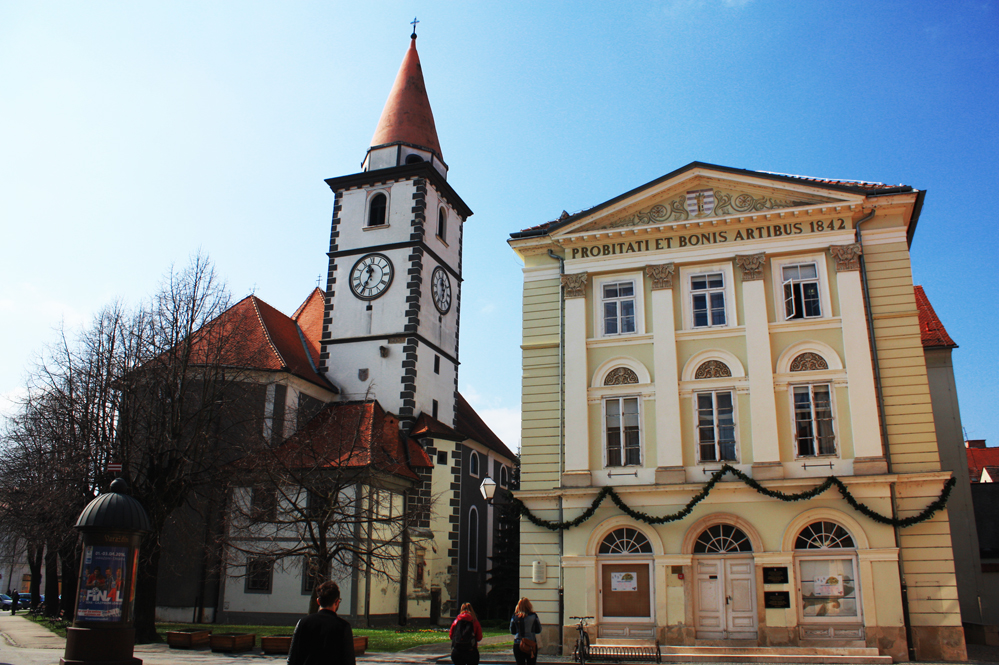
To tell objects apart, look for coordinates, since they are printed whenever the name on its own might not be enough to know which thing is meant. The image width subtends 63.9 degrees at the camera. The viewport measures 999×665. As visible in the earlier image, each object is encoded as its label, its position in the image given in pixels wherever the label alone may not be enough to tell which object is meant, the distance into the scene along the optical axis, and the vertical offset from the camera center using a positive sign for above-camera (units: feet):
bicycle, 60.59 -6.54
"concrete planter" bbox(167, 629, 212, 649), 73.10 -7.41
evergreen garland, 65.62 +4.58
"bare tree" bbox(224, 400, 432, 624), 75.20 +7.25
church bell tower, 121.29 +43.33
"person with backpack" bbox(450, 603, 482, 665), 40.55 -4.06
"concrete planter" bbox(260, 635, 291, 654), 70.08 -7.41
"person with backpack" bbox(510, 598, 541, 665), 45.85 -4.22
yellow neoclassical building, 66.59 +11.65
